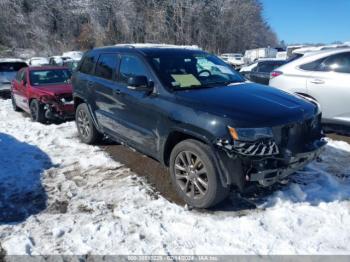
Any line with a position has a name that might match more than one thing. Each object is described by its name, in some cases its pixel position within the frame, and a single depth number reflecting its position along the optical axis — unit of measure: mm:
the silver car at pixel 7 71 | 12977
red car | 8438
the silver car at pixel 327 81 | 6266
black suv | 3555
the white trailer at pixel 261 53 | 41969
